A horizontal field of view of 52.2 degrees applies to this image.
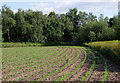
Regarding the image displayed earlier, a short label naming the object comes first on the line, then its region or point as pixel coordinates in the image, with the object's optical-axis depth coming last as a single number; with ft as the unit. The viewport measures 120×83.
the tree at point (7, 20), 97.50
